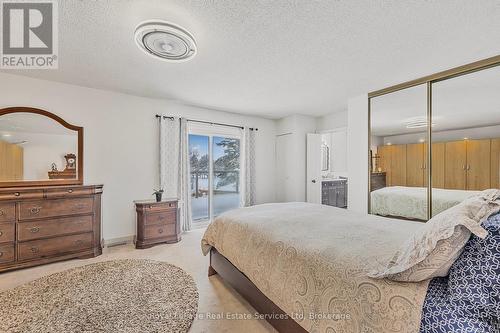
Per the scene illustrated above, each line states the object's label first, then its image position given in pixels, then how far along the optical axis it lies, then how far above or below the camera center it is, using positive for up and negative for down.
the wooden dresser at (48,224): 2.60 -0.76
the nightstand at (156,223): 3.41 -0.93
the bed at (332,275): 0.88 -0.59
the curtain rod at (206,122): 4.05 +0.92
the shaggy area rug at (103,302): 1.69 -1.24
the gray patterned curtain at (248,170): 5.06 -0.11
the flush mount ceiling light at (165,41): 1.84 +1.16
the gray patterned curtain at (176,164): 4.03 +0.04
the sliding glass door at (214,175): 4.64 -0.20
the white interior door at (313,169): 5.10 -0.07
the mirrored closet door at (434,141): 2.62 +0.35
